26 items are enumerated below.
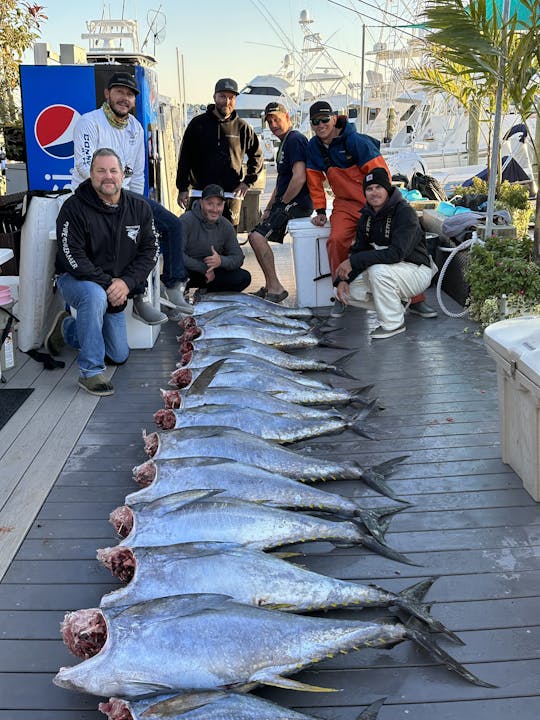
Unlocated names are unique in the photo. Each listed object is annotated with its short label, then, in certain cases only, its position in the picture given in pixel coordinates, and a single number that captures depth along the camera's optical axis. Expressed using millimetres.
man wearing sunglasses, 6578
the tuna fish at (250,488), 3102
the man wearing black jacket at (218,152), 7613
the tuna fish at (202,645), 2127
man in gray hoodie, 6715
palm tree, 5695
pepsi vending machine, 7809
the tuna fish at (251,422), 3801
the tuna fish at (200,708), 1983
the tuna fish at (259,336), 5379
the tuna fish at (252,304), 6051
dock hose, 6380
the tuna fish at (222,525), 2771
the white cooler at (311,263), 7102
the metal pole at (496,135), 5812
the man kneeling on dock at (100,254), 4945
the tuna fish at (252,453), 3426
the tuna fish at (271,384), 4402
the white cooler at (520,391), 3174
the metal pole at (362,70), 14781
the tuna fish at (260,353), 4992
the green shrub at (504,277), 5695
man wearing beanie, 6105
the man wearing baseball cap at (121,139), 5656
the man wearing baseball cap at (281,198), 7434
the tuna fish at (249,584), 2434
